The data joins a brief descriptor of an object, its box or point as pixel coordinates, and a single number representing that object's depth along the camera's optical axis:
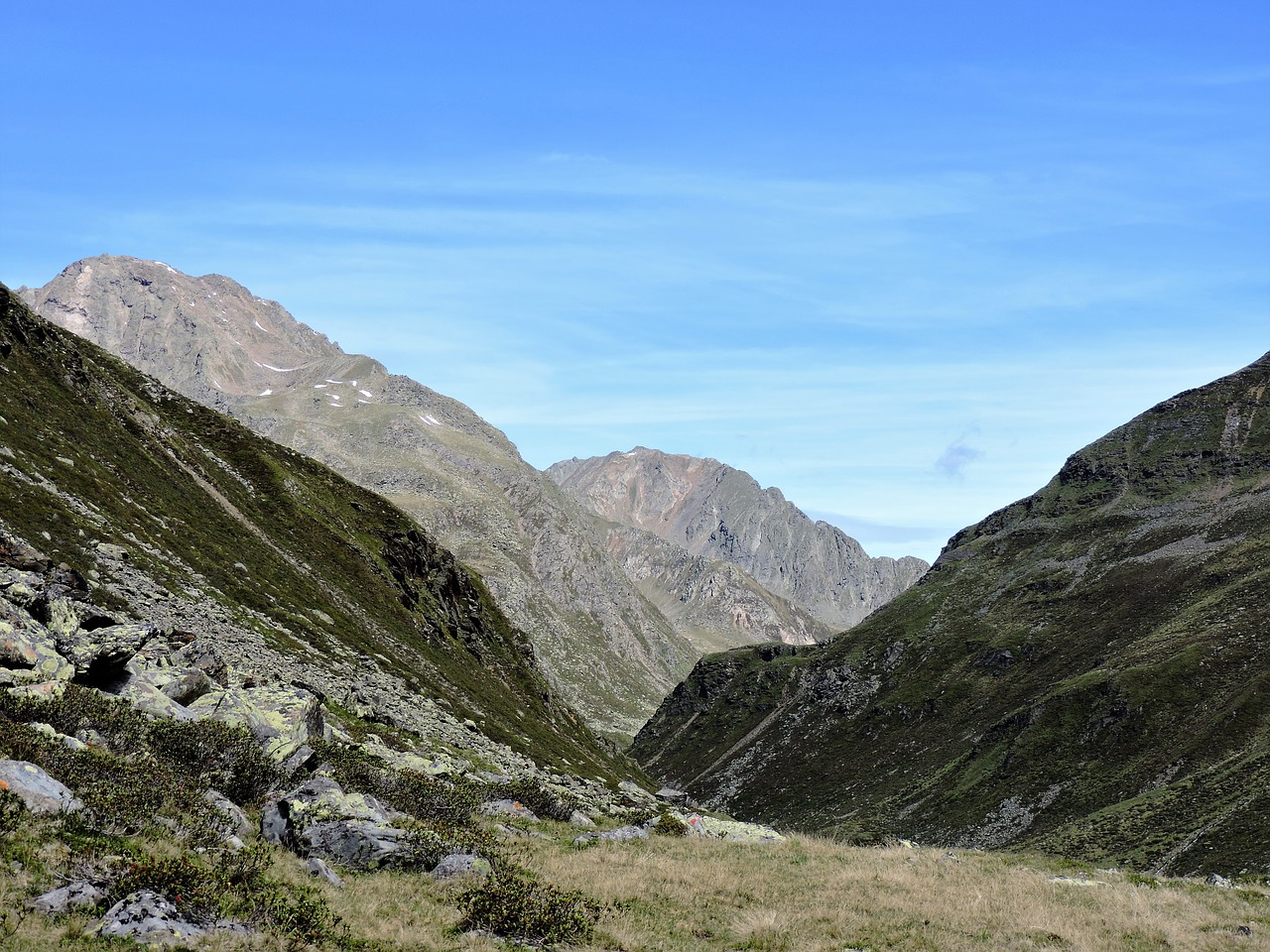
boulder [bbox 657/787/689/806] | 109.65
